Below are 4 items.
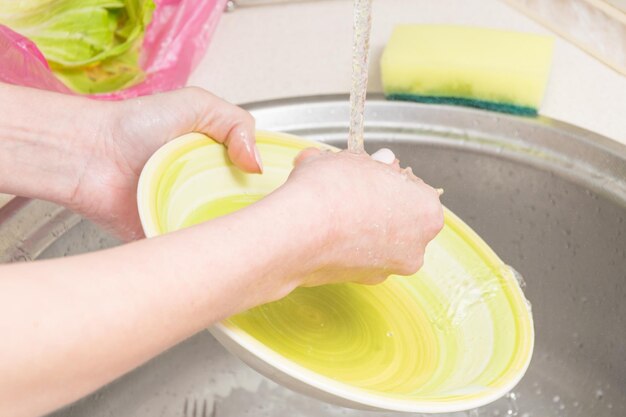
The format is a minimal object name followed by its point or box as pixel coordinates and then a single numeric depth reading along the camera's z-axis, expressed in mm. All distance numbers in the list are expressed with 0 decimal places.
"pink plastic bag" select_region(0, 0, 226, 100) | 912
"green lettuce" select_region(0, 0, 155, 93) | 975
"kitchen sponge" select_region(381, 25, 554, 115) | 919
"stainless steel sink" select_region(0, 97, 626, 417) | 897
